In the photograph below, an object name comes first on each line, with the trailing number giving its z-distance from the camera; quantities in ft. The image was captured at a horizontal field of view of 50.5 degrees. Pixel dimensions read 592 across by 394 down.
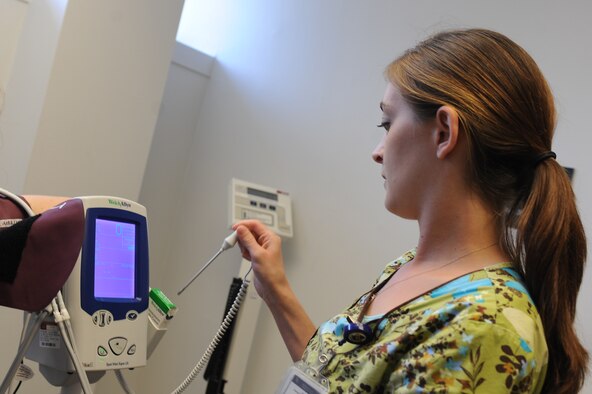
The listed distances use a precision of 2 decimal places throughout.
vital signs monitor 4.24
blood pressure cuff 3.24
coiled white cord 5.15
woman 2.81
